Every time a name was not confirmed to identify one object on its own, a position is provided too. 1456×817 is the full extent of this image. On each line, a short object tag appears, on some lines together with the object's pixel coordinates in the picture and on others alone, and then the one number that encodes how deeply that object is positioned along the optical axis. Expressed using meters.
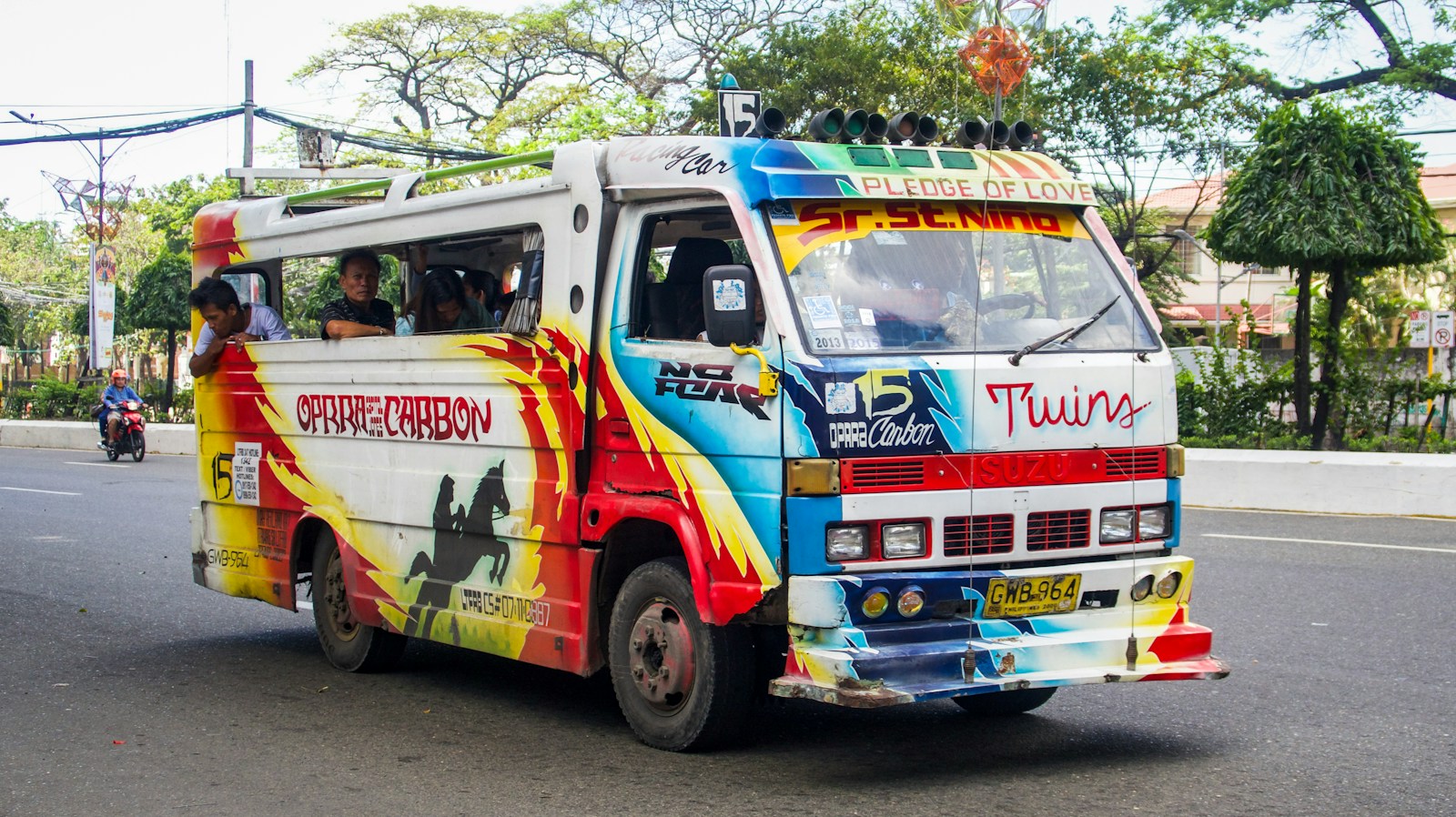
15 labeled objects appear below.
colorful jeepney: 5.39
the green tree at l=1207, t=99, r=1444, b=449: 18.36
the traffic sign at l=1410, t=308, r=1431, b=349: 25.64
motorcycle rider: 26.05
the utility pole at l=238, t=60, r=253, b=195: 32.03
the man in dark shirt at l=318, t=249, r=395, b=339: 7.95
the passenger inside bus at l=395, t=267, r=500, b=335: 7.45
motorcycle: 26.17
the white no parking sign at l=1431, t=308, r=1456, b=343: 25.64
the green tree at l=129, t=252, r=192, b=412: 35.38
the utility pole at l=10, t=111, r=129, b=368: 34.69
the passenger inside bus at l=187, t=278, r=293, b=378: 8.71
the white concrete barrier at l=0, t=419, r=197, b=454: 29.58
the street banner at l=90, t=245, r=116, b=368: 35.00
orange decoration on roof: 9.09
